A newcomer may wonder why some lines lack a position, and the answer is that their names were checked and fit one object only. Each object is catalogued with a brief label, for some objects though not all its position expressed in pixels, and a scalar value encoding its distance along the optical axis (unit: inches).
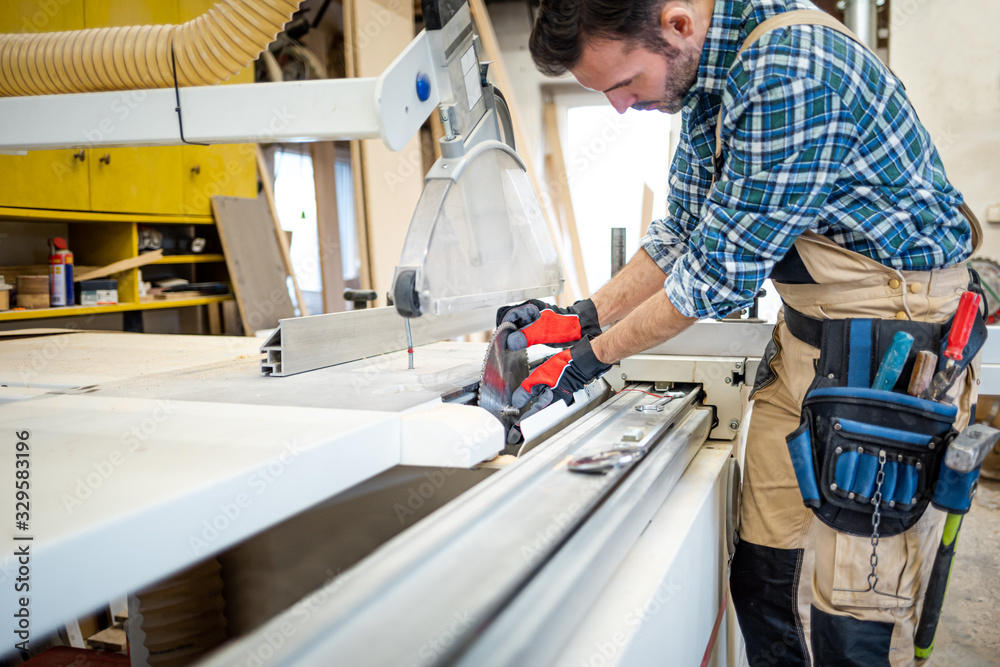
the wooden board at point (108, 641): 71.5
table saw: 23.5
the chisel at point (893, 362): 42.8
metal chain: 43.4
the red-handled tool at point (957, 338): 42.1
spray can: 124.0
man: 40.3
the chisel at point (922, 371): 42.3
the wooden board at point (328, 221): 195.3
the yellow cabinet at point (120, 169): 113.3
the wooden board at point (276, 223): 169.5
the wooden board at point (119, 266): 133.3
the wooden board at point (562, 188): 194.2
